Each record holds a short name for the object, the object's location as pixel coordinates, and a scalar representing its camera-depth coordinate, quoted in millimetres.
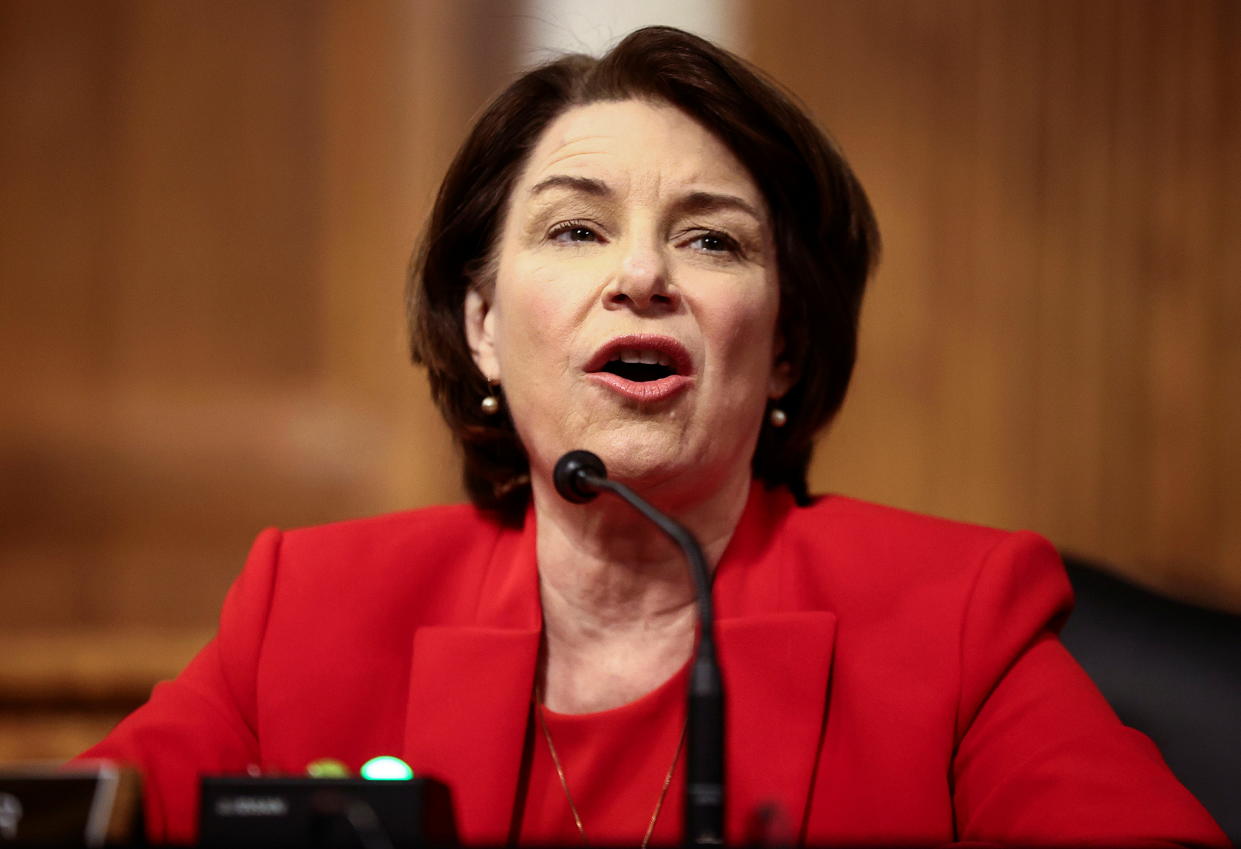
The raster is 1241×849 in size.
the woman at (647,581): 3173
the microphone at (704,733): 2976
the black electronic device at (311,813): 2978
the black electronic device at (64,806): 2970
